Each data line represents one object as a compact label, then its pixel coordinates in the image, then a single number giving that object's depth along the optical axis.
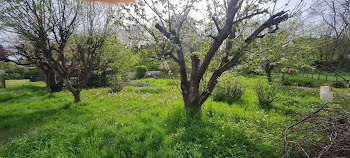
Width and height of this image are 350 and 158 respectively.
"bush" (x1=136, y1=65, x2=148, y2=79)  20.19
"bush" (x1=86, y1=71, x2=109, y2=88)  12.02
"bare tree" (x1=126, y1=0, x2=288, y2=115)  3.38
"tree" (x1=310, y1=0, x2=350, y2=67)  9.50
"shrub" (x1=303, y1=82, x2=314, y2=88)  12.39
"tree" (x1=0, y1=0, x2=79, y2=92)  5.00
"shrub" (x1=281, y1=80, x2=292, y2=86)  12.85
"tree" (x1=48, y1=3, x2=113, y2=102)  5.96
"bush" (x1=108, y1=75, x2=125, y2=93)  8.85
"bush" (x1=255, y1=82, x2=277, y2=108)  5.53
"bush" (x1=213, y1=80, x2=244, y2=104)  6.18
